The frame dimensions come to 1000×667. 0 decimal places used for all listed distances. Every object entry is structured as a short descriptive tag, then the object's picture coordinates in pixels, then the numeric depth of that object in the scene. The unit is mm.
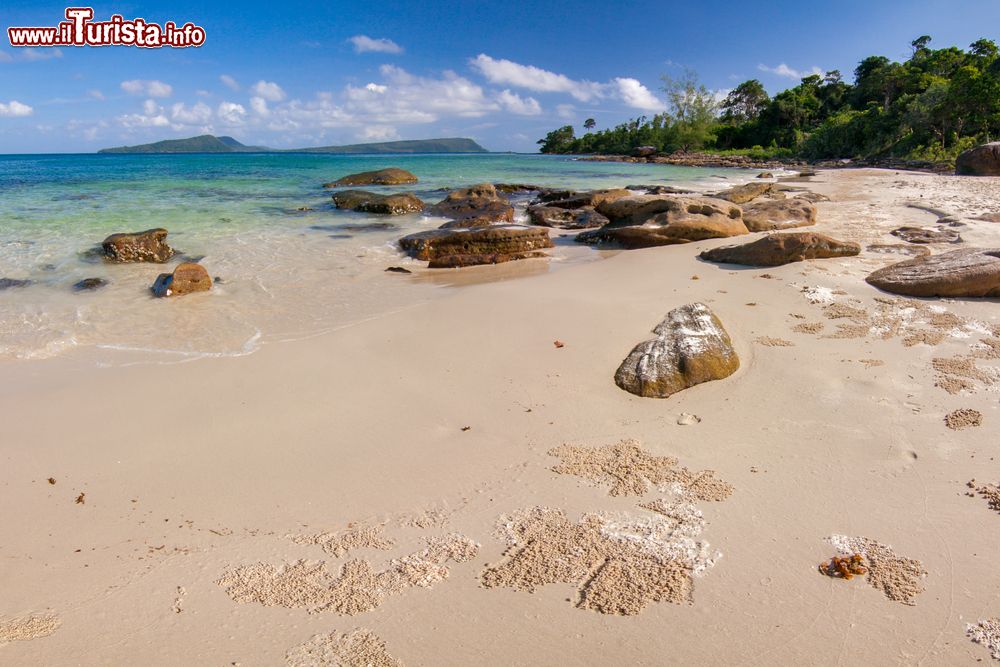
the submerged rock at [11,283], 7633
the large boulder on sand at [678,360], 4039
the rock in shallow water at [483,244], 9609
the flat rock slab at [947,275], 5387
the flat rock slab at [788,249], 7066
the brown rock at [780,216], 10578
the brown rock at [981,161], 21109
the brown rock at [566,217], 12828
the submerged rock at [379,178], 25156
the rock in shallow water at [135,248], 9250
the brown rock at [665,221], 9453
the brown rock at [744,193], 14992
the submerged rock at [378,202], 15758
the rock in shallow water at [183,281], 7184
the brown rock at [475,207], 13211
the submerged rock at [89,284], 7555
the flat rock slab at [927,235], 8461
